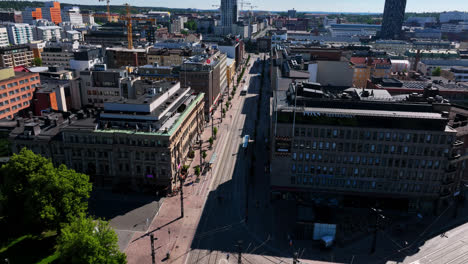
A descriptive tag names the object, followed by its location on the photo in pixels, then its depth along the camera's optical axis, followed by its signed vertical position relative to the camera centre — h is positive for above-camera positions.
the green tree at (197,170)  98.51 -40.23
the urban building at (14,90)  130.12 -25.26
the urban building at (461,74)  191.75 -23.62
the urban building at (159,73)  147.38 -19.74
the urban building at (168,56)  184.62 -15.55
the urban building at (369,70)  182.12 -20.99
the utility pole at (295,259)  63.16 -42.43
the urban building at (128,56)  196.75 -16.56
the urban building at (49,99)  126.00 -27.02
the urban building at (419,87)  136.38 -22.84
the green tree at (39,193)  66.19 -33.00
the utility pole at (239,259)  65.01 -43.43
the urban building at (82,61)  175.25 -17.70
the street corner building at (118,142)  87.25 -29.62
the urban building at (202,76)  143.88 -20.12
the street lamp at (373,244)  70.69 -43.90
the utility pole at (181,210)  80.22 -42.57
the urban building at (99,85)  136.88 -23.33
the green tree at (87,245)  53.81 -34.62
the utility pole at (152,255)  64.20 -42.74
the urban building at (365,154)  79.75 -29.24
